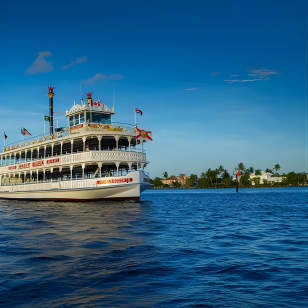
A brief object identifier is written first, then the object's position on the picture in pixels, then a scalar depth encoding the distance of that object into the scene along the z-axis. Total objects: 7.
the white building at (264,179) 170.00
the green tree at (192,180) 183.00
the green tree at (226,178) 159.75
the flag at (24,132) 41.28
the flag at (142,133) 32.44
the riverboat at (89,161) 30.59
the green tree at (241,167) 167.00
